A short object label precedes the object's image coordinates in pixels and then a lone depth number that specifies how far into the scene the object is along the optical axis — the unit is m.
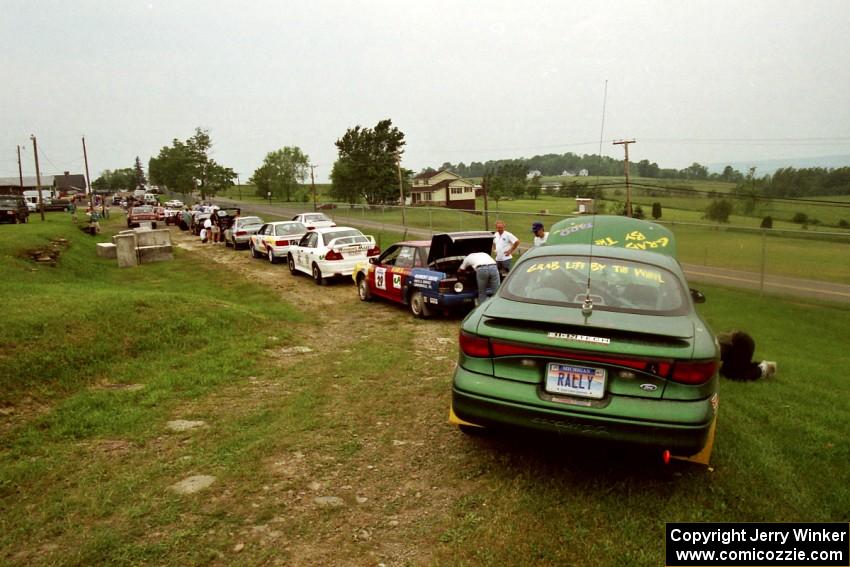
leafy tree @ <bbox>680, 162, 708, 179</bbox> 50.60
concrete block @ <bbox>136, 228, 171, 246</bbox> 19.73
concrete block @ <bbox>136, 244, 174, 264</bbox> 19.36
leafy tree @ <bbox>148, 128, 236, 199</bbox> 71.12
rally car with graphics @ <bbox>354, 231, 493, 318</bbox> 9.61
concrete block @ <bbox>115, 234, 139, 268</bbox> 18.06
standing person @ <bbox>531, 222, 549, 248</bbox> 10.41
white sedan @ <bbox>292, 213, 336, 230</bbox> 24.08
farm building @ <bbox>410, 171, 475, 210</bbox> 78.94
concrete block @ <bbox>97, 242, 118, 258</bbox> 19.69
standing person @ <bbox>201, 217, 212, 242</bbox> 27.90
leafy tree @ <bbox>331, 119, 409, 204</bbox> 68.56
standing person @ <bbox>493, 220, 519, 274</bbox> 10.44
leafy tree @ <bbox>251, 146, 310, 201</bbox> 91.06
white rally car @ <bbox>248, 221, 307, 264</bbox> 19.08
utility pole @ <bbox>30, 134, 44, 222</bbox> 38.95
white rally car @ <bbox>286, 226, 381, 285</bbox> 14.12
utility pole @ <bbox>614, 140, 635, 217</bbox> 31.40
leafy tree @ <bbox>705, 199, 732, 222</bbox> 38.44
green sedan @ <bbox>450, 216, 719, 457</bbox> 3.30
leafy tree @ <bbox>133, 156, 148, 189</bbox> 164.88
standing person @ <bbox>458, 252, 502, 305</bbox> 9.08
